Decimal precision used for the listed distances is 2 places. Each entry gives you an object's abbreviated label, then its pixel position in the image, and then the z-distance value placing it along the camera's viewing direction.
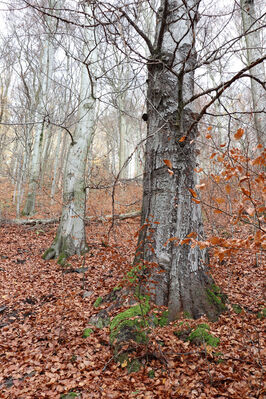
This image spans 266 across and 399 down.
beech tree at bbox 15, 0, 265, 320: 2.92
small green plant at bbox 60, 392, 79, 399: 2.10
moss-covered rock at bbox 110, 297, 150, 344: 2.57
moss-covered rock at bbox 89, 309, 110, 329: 3.06
